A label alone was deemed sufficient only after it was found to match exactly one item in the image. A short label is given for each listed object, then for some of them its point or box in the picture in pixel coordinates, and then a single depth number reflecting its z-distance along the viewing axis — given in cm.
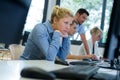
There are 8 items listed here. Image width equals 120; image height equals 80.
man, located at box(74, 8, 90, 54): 356
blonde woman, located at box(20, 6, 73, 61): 203
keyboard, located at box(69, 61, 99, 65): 192
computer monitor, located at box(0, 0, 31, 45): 109
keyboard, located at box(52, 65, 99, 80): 101
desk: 102
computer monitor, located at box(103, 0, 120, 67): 119
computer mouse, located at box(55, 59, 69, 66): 174
